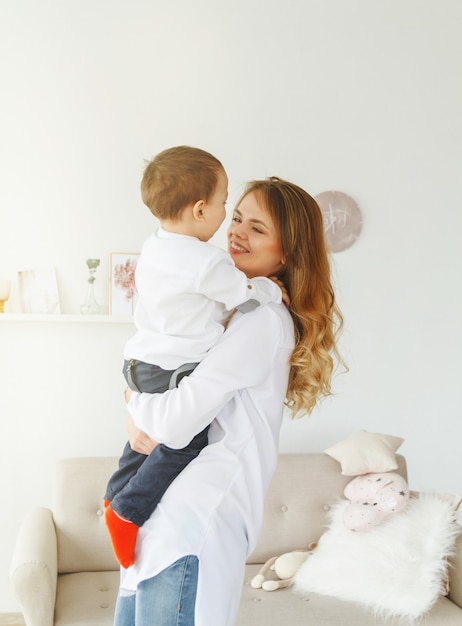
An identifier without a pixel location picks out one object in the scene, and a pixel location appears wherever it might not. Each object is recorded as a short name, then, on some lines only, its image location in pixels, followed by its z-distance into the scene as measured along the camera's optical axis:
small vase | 3.28
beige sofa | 2.54
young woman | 1.37
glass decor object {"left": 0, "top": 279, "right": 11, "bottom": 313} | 3.24
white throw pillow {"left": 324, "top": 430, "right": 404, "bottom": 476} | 3.06
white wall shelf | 3.20
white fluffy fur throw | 2.62
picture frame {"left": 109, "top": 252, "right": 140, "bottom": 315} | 3.33
